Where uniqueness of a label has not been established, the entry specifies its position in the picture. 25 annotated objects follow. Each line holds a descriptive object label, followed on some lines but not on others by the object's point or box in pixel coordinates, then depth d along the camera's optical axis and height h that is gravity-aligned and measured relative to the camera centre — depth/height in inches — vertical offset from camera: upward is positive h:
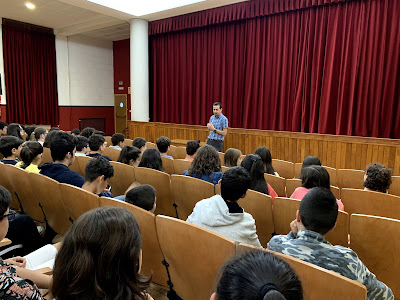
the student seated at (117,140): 189.0 -18.8
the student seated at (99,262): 34.1 -17.3
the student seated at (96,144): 149.0 -17.0
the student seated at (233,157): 127.6 -19.0
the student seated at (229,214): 64.5 -21.9
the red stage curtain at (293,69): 210.5 +37.2
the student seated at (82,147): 156.9 -19.6
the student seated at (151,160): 122.6 -20.1
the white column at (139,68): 307.1 +42.5
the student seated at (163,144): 158.7 -17.3
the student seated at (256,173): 98.3 -19.6
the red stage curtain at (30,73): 344.2 +40.6
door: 429.7 -4.7
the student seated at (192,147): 145.0 -16.9
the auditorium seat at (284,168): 156.4 -28.6
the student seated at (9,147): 127.6 -16.8
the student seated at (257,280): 24.5 -13.8
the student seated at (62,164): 101.2 -19.4
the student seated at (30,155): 115.1 -17.9
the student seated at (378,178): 99.3 -20.5
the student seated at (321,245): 47.1 -21.7
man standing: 223.6 -11.9
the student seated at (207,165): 111.4 -19.7
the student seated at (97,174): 90.0 -19.1
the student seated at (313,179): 89.4 -19.3
